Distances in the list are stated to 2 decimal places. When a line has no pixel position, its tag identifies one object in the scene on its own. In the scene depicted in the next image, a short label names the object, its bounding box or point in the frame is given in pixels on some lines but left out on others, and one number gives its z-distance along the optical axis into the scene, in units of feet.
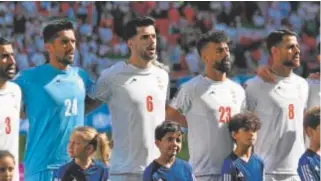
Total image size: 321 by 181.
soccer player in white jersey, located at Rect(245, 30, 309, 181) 35.31
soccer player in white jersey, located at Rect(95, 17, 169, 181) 33.71
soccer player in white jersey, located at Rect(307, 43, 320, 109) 37.55
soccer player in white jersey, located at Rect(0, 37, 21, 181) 32.55
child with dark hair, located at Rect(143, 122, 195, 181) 32.17
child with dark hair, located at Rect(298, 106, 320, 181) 34.01
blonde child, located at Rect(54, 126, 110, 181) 32.19
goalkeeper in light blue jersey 33.19
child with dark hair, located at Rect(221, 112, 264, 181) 33.42
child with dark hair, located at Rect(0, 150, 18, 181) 30.37
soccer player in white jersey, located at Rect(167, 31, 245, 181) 34.06
